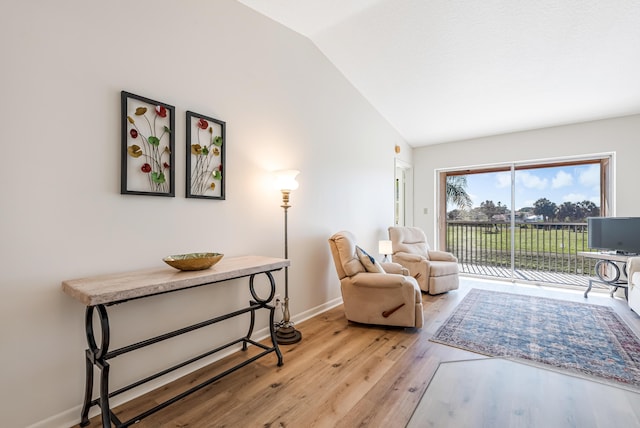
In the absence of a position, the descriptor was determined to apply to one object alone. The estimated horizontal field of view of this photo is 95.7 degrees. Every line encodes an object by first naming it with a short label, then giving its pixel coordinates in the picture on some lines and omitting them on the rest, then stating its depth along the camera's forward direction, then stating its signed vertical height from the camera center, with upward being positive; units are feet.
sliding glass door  15.02 +0.08
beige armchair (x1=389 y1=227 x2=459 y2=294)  13.61 -2.22
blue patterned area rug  7.41 -3.73
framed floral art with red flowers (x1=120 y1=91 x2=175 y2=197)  6.03 +1.55
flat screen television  11.84 -0.73
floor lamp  8.83 -2.17
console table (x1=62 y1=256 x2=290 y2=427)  4.63 -1.26
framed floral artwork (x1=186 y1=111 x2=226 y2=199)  7.18 +1.57
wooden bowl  5.90 -0.94
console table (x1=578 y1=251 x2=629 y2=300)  11.79 -2.53
